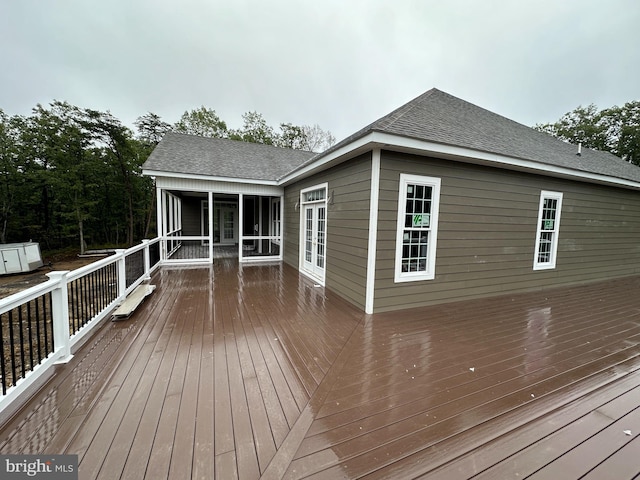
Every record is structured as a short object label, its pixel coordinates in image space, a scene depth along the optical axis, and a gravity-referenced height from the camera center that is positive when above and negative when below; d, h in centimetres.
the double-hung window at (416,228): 402 -8
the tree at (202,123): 2012 +771
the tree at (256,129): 2144 +779
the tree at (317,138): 2202 +728
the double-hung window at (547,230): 543 -9
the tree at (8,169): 1345 +235
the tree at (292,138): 2215 +730
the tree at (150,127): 1653 +594
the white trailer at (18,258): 923 -175
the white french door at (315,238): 575 -45
